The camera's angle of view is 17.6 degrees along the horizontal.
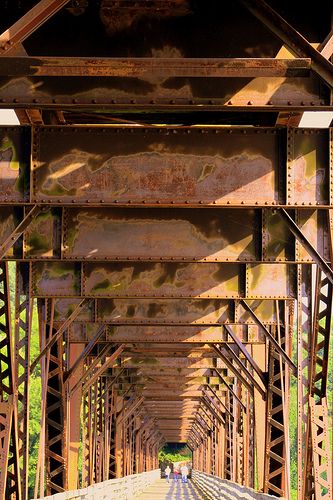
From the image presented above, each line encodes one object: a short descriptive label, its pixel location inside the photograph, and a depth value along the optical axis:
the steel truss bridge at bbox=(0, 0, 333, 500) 10.50
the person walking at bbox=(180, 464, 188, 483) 82.45
